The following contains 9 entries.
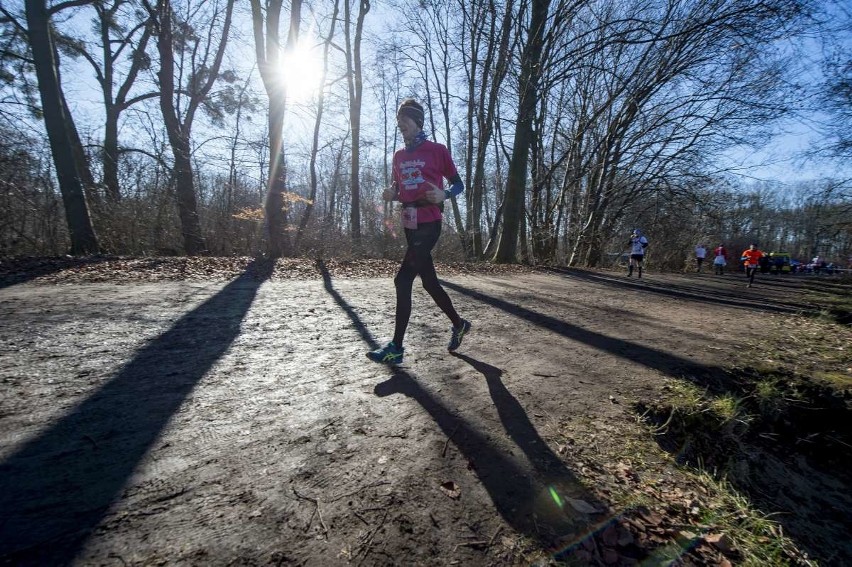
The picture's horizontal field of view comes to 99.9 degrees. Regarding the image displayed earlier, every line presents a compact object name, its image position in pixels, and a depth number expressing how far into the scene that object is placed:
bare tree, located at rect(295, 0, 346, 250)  16.39
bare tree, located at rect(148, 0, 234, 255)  10.98
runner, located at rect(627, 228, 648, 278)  13.77
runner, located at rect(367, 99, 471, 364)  3.06
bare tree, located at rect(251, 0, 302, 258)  10.40
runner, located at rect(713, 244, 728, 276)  21.63
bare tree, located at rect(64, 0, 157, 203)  13.31
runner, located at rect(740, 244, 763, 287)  14.62
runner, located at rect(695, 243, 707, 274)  22.83
